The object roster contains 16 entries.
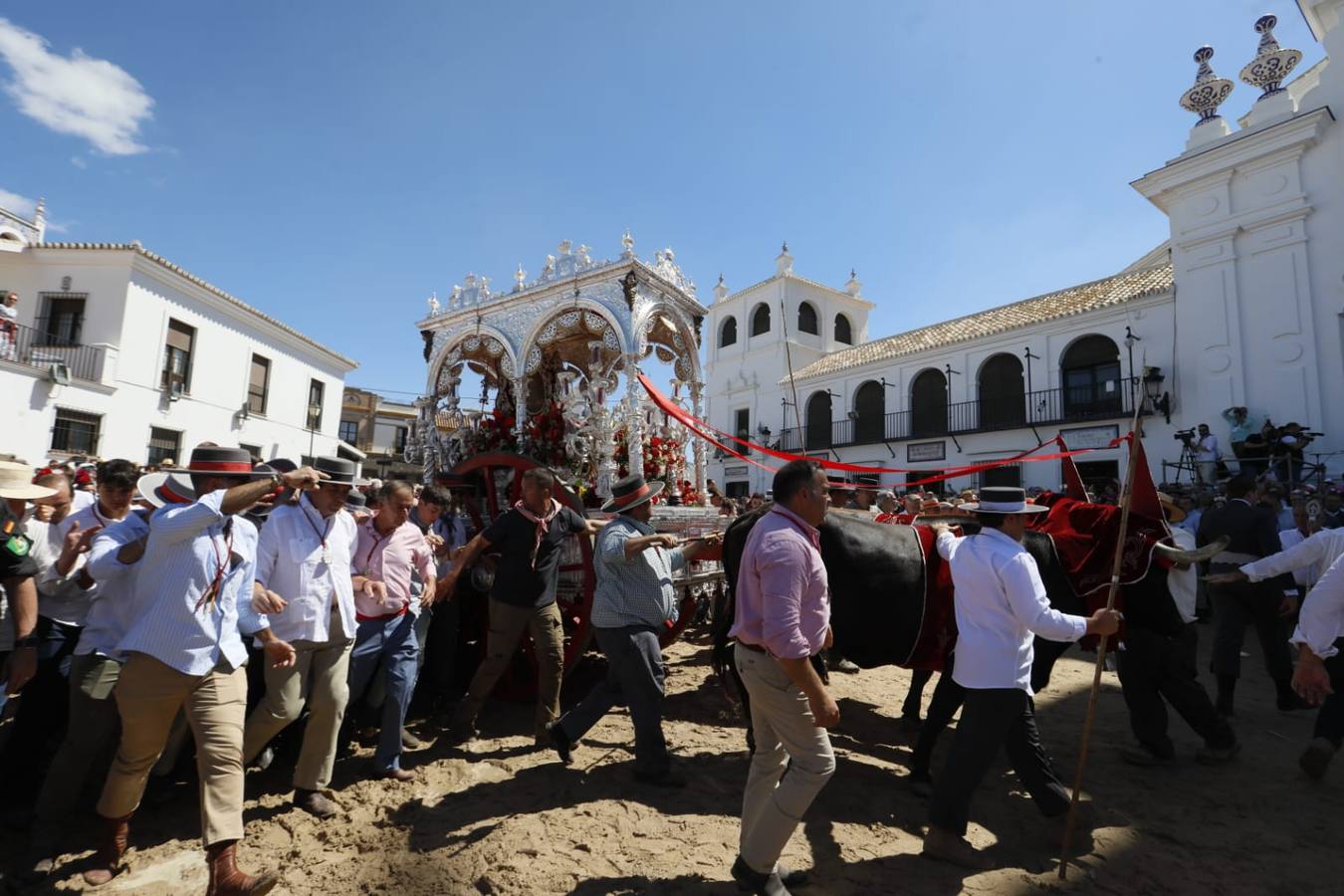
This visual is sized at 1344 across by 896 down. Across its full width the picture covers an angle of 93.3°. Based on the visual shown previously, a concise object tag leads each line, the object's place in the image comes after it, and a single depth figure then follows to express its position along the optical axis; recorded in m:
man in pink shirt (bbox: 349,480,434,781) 3.62
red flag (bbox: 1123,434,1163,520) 3.98
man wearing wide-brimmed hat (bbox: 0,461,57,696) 2.64
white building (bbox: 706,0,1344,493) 12.32
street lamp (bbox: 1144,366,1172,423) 13.88
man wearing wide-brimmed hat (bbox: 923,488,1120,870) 2.75
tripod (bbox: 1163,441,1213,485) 12.57
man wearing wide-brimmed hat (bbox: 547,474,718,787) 3.51
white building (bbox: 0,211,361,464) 12.73
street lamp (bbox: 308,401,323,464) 19.95
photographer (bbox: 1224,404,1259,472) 12.28
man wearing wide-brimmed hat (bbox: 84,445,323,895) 2.46
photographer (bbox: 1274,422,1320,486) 11.00
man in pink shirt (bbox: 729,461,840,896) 2.32
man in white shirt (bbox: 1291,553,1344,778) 3.21
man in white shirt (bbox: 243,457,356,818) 3.09
